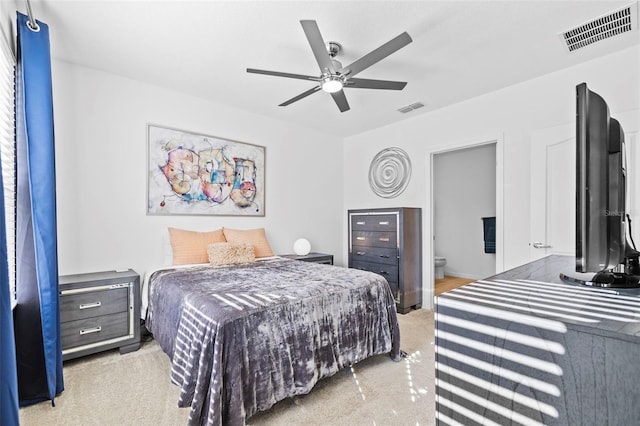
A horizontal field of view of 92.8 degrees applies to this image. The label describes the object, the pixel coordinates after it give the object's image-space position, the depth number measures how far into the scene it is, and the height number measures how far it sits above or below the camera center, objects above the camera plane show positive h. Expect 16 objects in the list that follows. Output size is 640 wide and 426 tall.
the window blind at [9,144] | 1.88 +0.45
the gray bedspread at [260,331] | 1.58 -0.74
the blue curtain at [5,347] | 1.11 -0.49
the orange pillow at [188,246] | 3.11 -0.33
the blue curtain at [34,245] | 1.89 -0.19
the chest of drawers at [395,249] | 3.74 -0.45
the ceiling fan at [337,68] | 1.87 +1.04
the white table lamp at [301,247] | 4.18 -0.45
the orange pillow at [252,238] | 3.56 -0.29
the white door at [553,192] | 2.74 +0.21
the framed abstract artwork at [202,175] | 3.23 +0.46
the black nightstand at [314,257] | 3.88 -0.56
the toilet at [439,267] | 5.48 -0.96
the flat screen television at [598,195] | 0.94 +0.06
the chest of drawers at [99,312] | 2.35 -0.80
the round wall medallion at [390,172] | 4.27 +0.61
